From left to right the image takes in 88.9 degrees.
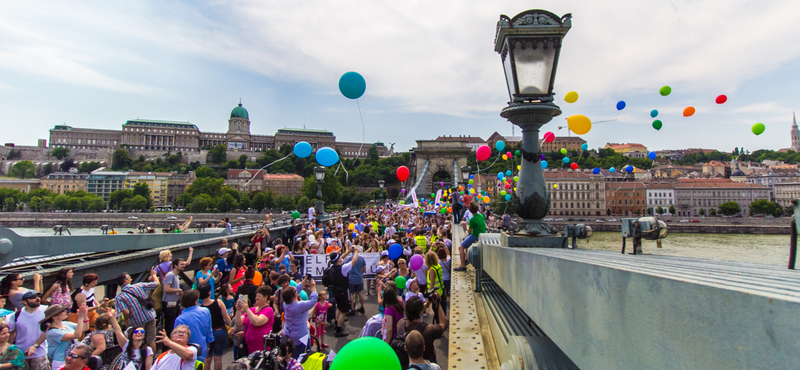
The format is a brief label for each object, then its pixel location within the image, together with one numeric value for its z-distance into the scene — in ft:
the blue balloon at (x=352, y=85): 25.18
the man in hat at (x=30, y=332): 12.51
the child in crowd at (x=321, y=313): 17.48
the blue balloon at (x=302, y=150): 33.22
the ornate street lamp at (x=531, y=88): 9.77
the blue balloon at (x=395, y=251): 23.80
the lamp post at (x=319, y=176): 41.65
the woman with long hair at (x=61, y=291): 15.34
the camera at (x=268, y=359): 9.99
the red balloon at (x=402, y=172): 47.03
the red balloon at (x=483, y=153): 45.39
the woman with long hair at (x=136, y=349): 11.60
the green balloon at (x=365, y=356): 7.27
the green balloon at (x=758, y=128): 23.89
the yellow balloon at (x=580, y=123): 18.84
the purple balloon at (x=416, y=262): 18.51
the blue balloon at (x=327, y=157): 33.68
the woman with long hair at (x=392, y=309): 13.49
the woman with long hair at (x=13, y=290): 14.83
